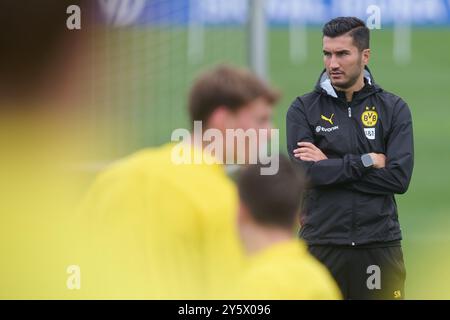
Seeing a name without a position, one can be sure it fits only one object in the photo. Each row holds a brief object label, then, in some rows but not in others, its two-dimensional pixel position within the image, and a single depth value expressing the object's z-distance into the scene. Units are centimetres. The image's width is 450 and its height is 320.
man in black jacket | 952
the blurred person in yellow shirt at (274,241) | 591
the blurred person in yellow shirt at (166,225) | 678
